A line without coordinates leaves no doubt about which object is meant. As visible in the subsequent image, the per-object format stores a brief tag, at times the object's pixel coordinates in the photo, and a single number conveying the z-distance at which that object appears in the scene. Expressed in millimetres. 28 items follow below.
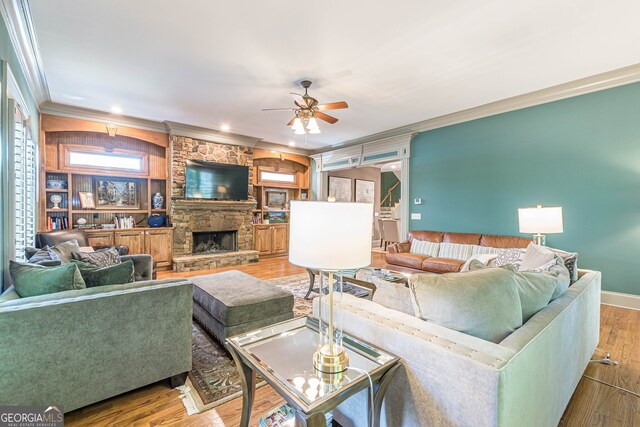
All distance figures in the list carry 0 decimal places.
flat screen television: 5777
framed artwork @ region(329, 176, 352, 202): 8109
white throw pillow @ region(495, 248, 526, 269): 3203
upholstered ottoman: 2340
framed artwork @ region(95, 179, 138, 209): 5230
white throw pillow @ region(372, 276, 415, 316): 1459
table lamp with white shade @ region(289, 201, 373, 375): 1071
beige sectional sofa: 938
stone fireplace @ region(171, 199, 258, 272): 5629
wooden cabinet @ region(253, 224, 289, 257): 6832
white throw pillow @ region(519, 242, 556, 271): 2090
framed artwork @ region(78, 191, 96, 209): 4953
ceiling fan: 3570
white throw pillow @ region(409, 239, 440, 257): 4879
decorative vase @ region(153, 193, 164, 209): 5684
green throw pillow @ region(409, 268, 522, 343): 1179
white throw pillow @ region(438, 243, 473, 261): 4449
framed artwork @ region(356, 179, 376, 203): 8917
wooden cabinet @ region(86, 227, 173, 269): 4785
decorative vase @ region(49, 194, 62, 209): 4730
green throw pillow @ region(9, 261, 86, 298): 1660
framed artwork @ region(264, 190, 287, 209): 7368
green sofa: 1415
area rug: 1836
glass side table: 979
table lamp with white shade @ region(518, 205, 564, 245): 2969
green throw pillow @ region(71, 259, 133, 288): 1847
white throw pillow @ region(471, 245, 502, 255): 4156
